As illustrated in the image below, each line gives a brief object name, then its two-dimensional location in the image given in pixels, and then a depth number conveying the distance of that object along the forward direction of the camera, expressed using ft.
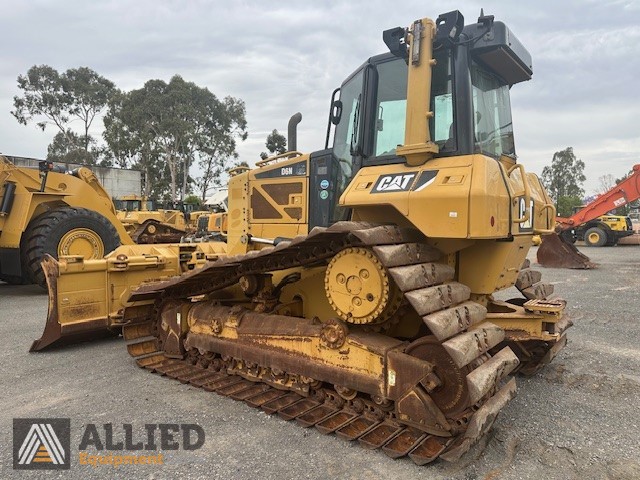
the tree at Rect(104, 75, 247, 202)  121.29
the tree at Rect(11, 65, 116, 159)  129.08
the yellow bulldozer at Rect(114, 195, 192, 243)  57.21
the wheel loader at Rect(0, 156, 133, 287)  28.78
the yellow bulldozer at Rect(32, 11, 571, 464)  9.86
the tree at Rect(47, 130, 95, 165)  137.65
